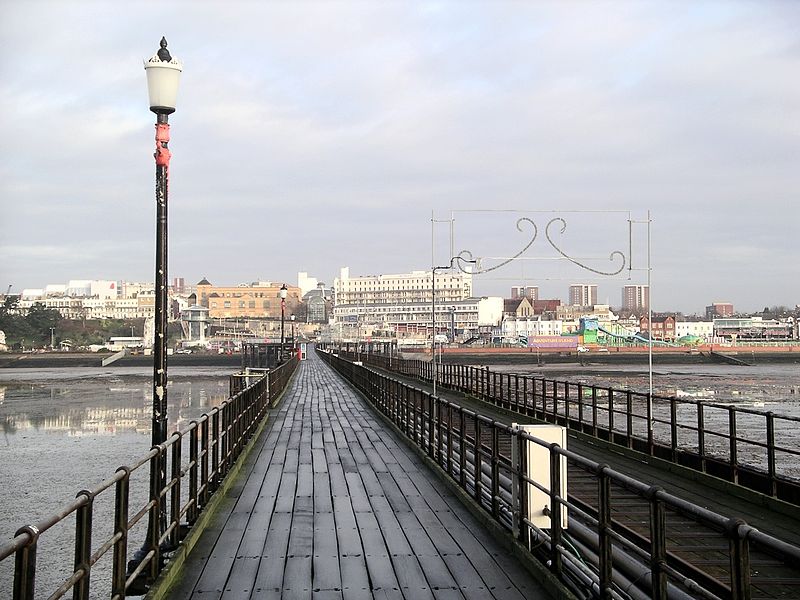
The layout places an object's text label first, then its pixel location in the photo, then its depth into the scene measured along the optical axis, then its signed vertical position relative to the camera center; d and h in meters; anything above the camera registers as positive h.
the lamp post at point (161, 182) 8.11 +1.37
